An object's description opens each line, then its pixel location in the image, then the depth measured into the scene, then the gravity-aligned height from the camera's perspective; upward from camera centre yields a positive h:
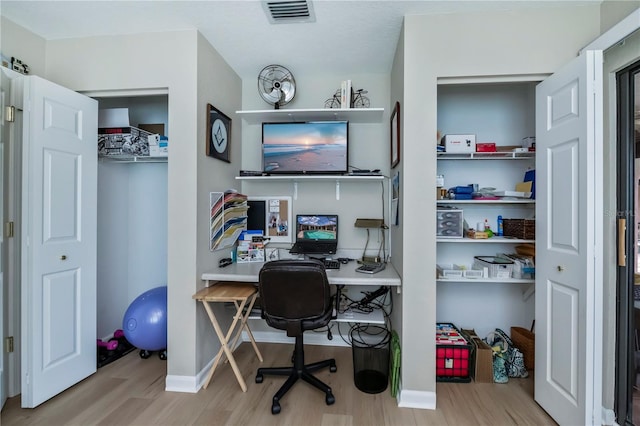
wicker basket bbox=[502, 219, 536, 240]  2.21 -0.11
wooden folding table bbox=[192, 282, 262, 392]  2.04 -0.60
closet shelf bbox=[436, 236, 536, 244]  2.22 -0.20
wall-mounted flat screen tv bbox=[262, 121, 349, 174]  2.61 +0.62
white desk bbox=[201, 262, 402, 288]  2.03 -0.46
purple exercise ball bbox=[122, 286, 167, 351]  2.35 -0.91
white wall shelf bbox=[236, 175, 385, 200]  2.48 +0.33
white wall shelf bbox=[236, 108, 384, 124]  2.44 +0.91
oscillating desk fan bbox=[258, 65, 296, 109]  2.72 +1.24
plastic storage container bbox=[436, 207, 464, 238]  2.33 -0.07
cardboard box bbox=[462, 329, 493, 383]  2.24 -1.18
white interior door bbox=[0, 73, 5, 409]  1.91 +0.00
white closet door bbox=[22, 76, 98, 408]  1.88 -0.18
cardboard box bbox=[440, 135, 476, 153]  2.33 +0.58
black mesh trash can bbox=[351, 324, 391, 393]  2.15 -1.17
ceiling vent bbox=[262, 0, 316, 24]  1.87 +1.38
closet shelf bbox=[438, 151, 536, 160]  2.31 +0.49
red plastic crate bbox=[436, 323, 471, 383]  2.24 -1.16
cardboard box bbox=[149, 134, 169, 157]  2.61 +0.63
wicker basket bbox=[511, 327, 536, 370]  2.35 -1.09
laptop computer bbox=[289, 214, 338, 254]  2.73 -0.18
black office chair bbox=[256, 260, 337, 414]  1.81 -0.55
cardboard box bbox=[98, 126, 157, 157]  2.57 +0.65
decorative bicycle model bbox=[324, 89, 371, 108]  2.79 +1.12
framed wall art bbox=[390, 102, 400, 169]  2.17 +0.65
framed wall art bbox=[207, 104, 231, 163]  2.30 +0.69
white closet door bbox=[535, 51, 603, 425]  1.50 -0.16
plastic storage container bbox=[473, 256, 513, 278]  2.30 -0.44
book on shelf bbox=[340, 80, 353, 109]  2.46 +1.04
